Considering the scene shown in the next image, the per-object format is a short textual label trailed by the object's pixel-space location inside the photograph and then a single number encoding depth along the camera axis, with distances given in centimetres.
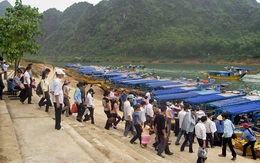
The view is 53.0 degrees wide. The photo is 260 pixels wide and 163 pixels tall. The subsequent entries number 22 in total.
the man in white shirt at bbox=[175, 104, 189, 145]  852
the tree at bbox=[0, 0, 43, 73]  1139
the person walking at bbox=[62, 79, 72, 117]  906
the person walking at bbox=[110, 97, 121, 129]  935
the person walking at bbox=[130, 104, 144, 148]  791
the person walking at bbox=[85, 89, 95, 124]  936
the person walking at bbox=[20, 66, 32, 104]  988
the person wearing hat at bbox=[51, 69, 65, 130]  680
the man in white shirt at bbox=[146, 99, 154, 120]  940
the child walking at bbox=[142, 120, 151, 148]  787
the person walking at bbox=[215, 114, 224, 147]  940
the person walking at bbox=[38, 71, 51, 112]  935
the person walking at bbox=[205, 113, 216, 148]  876
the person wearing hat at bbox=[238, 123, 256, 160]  853
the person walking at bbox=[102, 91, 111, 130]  921
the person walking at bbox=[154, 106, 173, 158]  692
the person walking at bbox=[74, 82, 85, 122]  909
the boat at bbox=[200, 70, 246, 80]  3866
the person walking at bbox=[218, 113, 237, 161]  796
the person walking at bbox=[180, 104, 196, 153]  805
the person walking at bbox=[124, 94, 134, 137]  847
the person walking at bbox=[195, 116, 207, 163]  702
